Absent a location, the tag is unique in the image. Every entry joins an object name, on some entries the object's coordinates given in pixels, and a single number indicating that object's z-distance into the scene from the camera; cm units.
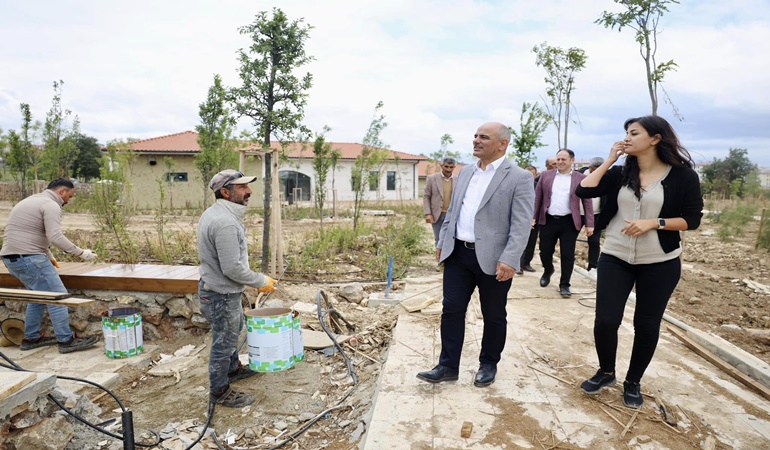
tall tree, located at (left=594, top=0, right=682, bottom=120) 734
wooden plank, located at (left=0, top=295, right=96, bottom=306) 361
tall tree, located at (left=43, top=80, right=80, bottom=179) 1736
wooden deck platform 513
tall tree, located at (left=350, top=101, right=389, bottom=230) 1131
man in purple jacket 526
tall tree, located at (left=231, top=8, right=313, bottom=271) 686
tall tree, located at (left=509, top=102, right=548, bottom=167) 1033
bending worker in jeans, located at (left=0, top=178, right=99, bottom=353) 455
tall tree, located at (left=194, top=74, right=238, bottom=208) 1339
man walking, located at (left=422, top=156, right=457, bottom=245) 633
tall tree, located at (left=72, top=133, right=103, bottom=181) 3066
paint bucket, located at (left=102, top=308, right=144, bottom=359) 464
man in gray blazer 292
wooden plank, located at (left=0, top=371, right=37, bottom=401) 238
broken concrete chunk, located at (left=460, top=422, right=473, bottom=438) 248
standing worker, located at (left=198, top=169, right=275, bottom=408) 326
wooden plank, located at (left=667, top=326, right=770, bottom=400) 319
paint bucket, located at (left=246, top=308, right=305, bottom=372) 373
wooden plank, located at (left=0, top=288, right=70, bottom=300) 384
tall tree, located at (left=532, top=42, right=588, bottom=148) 1182
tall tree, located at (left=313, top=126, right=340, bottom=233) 1114
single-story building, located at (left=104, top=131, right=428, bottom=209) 2448
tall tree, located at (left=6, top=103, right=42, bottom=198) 1584
